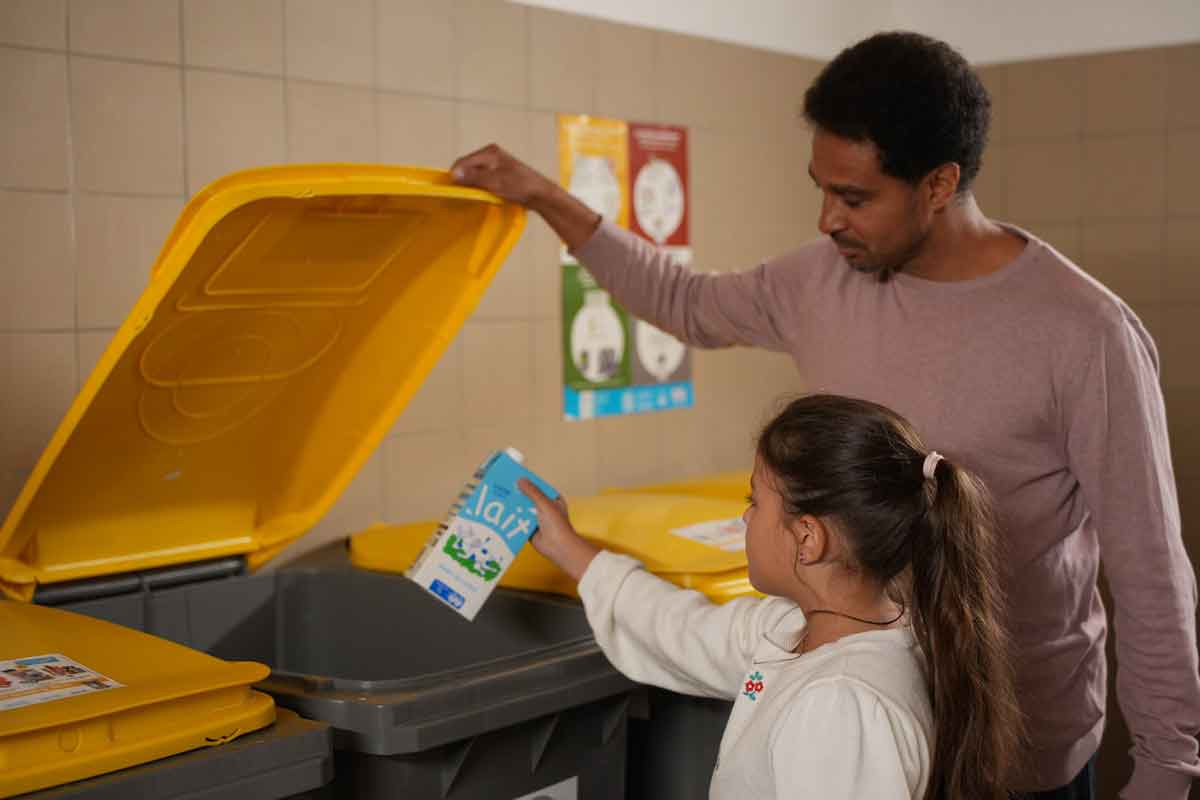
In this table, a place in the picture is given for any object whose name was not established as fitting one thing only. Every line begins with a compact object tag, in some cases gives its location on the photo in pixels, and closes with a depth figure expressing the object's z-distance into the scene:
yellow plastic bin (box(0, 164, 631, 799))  1.62
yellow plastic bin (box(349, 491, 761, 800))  2.12
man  1.76
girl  1.47
